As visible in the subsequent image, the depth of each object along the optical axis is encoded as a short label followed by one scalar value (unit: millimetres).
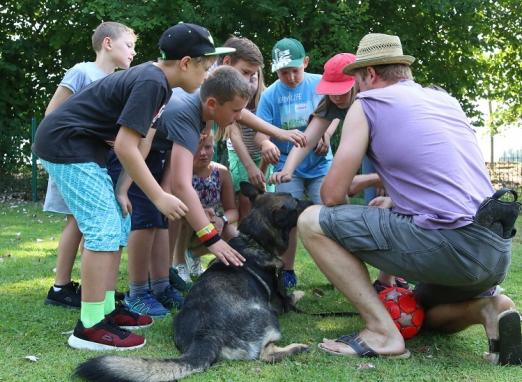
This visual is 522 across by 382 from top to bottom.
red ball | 3924
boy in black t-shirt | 3596
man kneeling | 3438
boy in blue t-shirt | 5586
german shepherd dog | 3027
